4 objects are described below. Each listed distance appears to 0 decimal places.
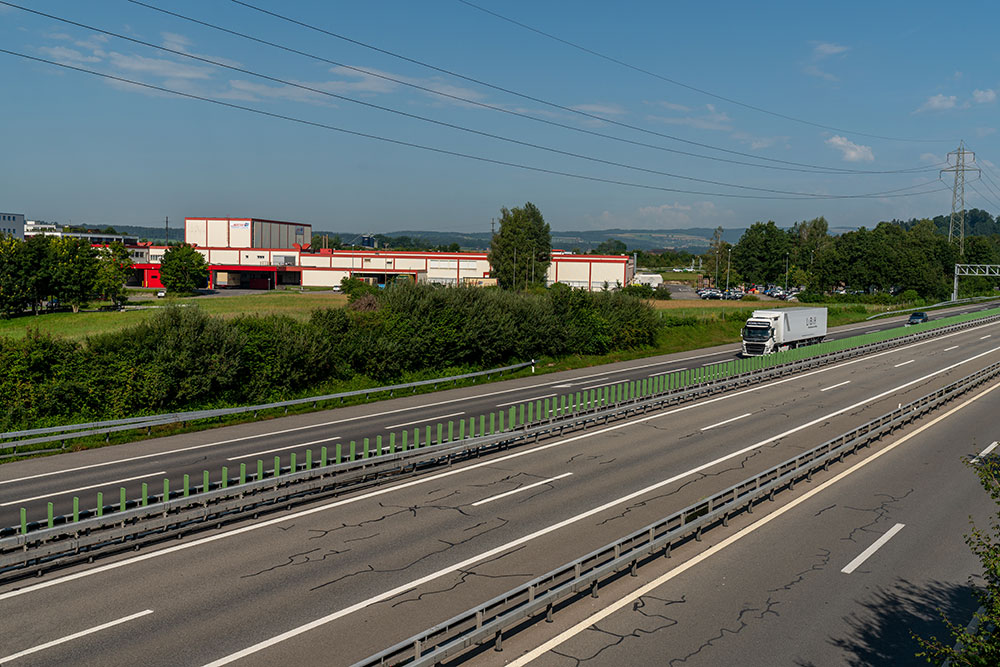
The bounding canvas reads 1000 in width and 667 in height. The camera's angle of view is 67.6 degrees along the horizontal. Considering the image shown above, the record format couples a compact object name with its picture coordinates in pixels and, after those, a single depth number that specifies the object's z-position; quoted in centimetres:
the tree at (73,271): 8381
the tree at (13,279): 7731
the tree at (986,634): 744
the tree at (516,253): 12419
